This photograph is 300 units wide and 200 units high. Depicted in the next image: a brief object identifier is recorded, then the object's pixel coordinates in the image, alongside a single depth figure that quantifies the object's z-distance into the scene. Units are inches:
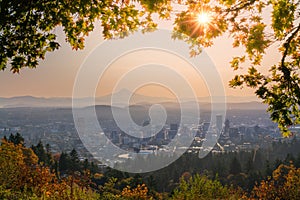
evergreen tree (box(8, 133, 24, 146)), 1920.3
